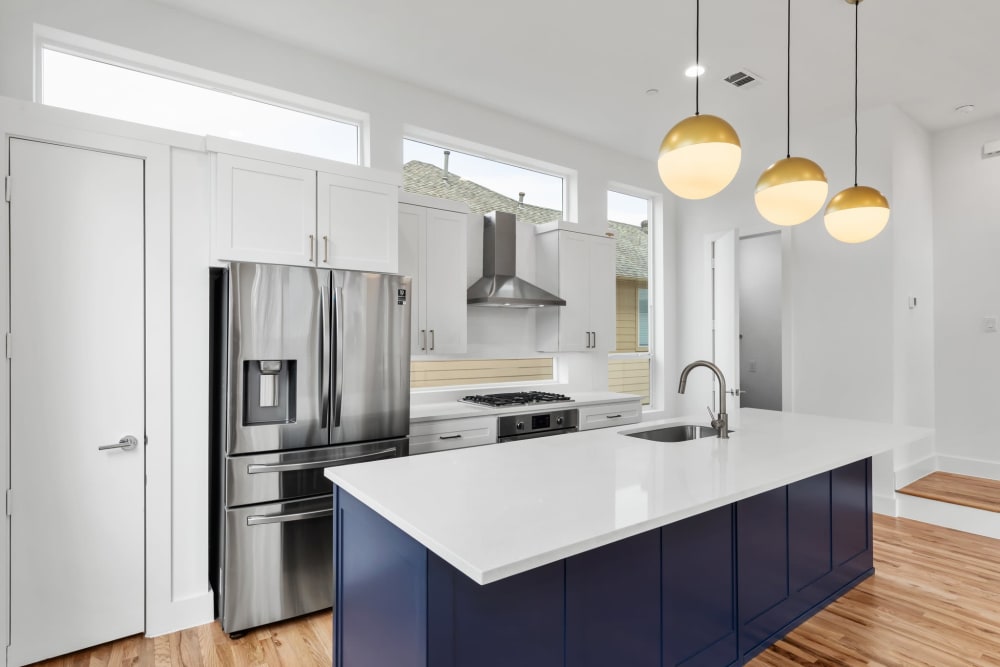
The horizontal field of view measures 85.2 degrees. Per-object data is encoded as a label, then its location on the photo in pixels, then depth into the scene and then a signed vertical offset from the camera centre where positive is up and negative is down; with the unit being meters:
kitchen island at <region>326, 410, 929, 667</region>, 1.39 -0.69
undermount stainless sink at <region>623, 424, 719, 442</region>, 2.72 -0.51
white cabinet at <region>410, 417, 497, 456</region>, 3.23 -0.62
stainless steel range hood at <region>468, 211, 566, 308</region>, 3.86 +0.41
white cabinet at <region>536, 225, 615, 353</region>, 4.35 +0.37
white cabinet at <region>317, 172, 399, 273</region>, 2.85 +0.60
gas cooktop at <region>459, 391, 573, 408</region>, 3.78 -0.47
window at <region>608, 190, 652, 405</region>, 5.32 +0.39
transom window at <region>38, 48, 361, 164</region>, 2.77 +1.29
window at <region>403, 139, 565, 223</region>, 3.99 +1.21
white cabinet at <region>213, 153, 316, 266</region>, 2.58 +0.60
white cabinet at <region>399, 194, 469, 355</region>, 3.51 +0.41
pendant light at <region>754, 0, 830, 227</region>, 2.21 +0.59
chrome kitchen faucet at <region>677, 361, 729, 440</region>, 2.48 -0.36
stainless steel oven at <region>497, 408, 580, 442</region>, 3.59 -0.62
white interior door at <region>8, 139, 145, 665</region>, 2.23 -0.28
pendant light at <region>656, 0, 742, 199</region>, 1.88 +0.63
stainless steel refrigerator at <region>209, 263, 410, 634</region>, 2.49 -0.41
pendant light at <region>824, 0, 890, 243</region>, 2.48 +0.55
